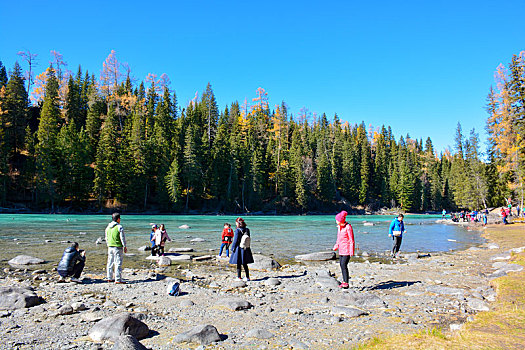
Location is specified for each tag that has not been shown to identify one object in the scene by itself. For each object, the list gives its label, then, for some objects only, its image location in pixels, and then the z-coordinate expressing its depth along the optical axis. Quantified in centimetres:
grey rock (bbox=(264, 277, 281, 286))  1016
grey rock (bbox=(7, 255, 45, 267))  1235
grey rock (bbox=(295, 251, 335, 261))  1559
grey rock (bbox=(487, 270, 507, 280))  1035
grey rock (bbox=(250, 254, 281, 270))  1297
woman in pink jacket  907
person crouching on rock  1019
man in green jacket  1012
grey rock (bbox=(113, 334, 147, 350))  461
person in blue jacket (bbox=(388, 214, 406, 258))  1578
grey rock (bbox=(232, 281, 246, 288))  982
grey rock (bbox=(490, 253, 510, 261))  1426
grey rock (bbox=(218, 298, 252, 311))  741
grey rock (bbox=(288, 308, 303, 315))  710
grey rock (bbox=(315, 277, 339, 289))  970
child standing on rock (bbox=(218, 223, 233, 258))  1545
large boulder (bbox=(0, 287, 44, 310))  721
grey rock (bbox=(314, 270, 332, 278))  1124
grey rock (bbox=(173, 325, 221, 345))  535
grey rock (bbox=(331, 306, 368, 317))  670
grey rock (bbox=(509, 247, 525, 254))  1536
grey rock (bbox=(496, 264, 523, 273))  1062
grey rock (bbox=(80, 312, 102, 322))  655
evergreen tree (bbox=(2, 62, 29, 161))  6619
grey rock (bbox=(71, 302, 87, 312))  722
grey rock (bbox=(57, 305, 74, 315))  687
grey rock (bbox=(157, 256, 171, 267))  1330
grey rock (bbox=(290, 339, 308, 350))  514
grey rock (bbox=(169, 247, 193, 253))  1695
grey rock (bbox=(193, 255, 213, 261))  1469
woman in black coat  1065
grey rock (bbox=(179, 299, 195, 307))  774
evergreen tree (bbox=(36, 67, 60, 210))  5669
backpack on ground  857
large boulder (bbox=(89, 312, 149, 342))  550
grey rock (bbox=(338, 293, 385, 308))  745
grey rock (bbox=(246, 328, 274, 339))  563
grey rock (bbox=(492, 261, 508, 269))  1200
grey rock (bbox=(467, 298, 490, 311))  680
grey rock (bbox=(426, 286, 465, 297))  824
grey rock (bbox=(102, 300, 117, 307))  762
